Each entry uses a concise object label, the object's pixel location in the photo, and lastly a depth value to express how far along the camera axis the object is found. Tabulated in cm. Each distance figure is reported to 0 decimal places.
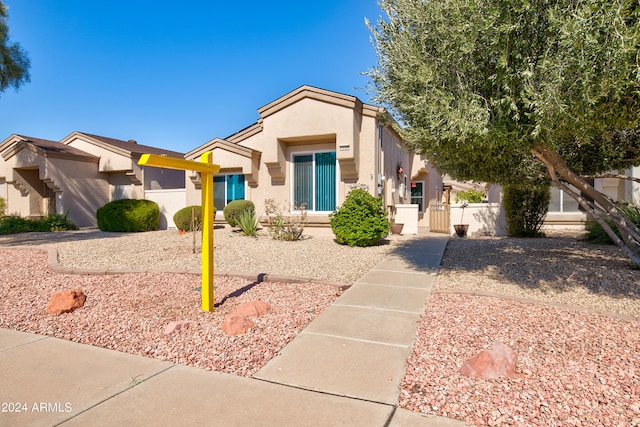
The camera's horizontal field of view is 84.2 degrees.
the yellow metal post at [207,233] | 483
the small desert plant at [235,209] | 1320
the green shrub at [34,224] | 1474
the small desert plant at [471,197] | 1922
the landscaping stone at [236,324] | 411
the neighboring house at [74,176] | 1695
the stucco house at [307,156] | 1205
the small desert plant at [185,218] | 1356
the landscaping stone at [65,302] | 486
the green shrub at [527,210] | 1223
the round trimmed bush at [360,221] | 1023
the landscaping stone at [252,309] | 467
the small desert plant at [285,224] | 1138
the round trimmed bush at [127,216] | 1441
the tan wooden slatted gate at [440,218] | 1565
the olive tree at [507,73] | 412
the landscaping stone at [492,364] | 314
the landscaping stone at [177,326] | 411
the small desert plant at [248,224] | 1227
